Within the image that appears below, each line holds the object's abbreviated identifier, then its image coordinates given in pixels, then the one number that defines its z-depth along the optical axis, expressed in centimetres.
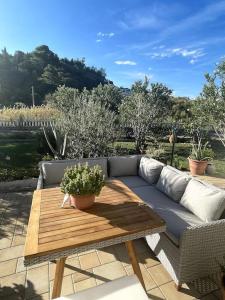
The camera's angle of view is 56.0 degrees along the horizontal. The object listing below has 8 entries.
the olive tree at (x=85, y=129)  532
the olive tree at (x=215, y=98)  672
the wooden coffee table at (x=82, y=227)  160
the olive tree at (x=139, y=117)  728
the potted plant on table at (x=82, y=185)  207
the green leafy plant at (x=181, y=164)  607
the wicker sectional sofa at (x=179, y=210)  213
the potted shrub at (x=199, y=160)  545
